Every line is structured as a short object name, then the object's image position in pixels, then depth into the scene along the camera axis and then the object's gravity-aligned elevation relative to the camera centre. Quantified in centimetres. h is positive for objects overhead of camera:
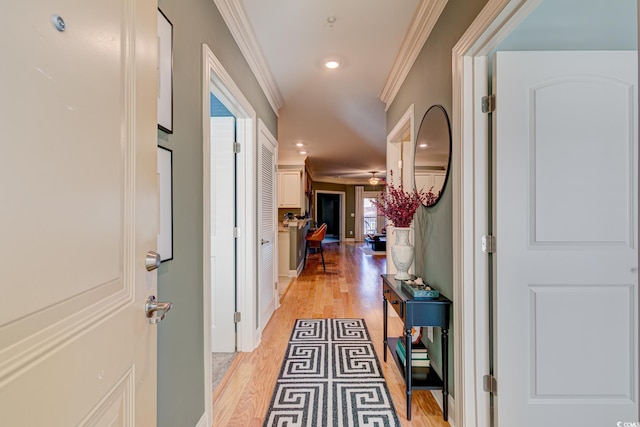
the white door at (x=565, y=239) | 134 -11
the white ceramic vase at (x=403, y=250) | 199 -24
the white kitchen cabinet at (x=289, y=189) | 625 +59
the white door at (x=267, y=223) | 273 -8
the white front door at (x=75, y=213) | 41 +0
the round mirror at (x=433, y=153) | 170 +42
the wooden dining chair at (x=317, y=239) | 594 -49
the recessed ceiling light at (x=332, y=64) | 251 +137
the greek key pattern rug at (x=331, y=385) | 162 -115
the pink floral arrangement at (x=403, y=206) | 200 +7
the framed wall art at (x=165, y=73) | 110 +57
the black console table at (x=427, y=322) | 161 -61
